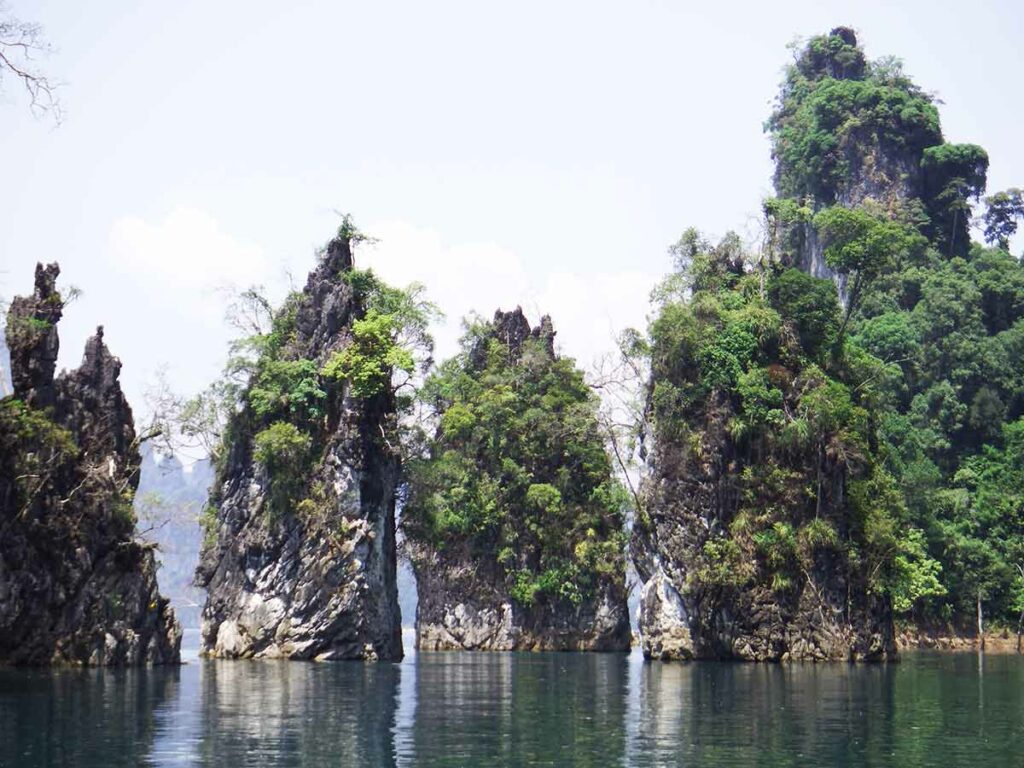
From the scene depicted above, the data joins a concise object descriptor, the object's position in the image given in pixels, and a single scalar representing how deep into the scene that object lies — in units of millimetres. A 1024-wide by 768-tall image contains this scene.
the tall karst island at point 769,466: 60375
